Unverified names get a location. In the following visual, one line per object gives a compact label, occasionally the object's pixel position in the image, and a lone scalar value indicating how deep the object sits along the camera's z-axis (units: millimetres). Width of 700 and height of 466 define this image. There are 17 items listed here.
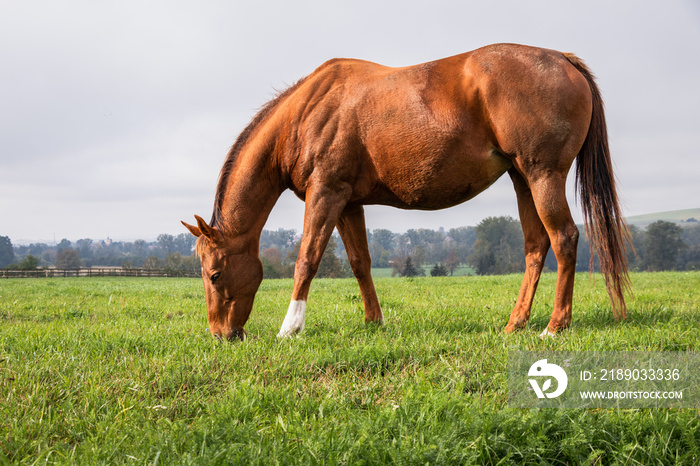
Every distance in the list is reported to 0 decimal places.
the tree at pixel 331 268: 52781
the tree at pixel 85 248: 156750
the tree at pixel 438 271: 52178
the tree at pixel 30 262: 56538
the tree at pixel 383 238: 95375
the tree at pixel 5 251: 105688
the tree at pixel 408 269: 56253
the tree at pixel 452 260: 86050
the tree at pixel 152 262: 69750
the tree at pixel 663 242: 62062
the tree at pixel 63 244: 155875
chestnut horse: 4246
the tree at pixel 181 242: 128500
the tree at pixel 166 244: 134000
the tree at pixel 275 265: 52906
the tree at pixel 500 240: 74312
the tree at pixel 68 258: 91125
